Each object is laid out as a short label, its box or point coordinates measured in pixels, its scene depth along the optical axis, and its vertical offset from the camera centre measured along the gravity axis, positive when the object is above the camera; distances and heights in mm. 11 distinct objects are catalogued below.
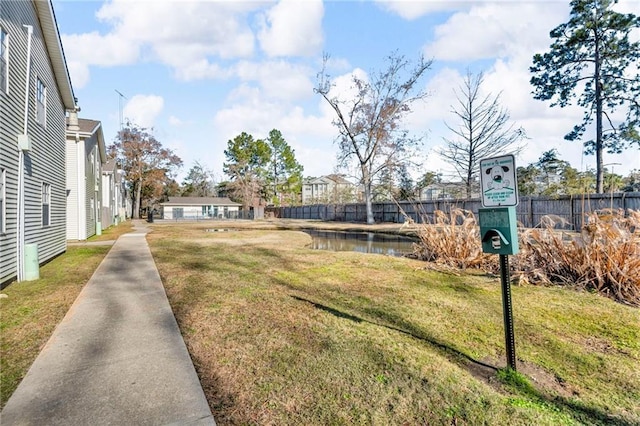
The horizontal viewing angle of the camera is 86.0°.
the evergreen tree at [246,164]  53031 +8677
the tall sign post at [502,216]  2654 -16
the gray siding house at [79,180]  13367 +1680
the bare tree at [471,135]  23328 +5476
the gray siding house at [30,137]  6117 +1867
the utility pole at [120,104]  41556 +14250
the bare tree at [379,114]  27531 +8334
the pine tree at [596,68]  18453 +8335
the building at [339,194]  32200 +2739
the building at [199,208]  49125 +1692
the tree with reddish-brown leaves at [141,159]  42750 +8050
